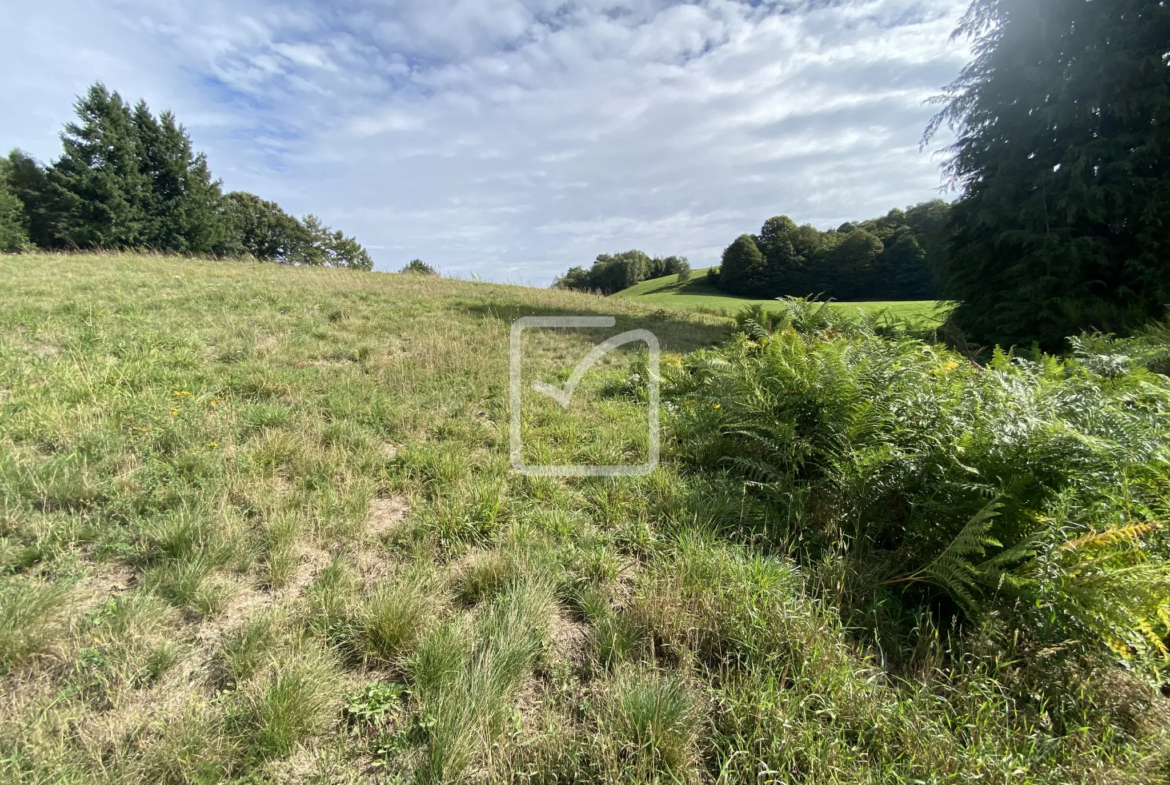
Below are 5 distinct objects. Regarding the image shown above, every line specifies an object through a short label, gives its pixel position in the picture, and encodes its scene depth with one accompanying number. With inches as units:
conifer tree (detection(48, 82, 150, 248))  996.6
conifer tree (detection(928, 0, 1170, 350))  262.1
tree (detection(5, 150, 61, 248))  1057.5
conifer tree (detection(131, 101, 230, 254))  1105.4
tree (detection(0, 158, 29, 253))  927.7
